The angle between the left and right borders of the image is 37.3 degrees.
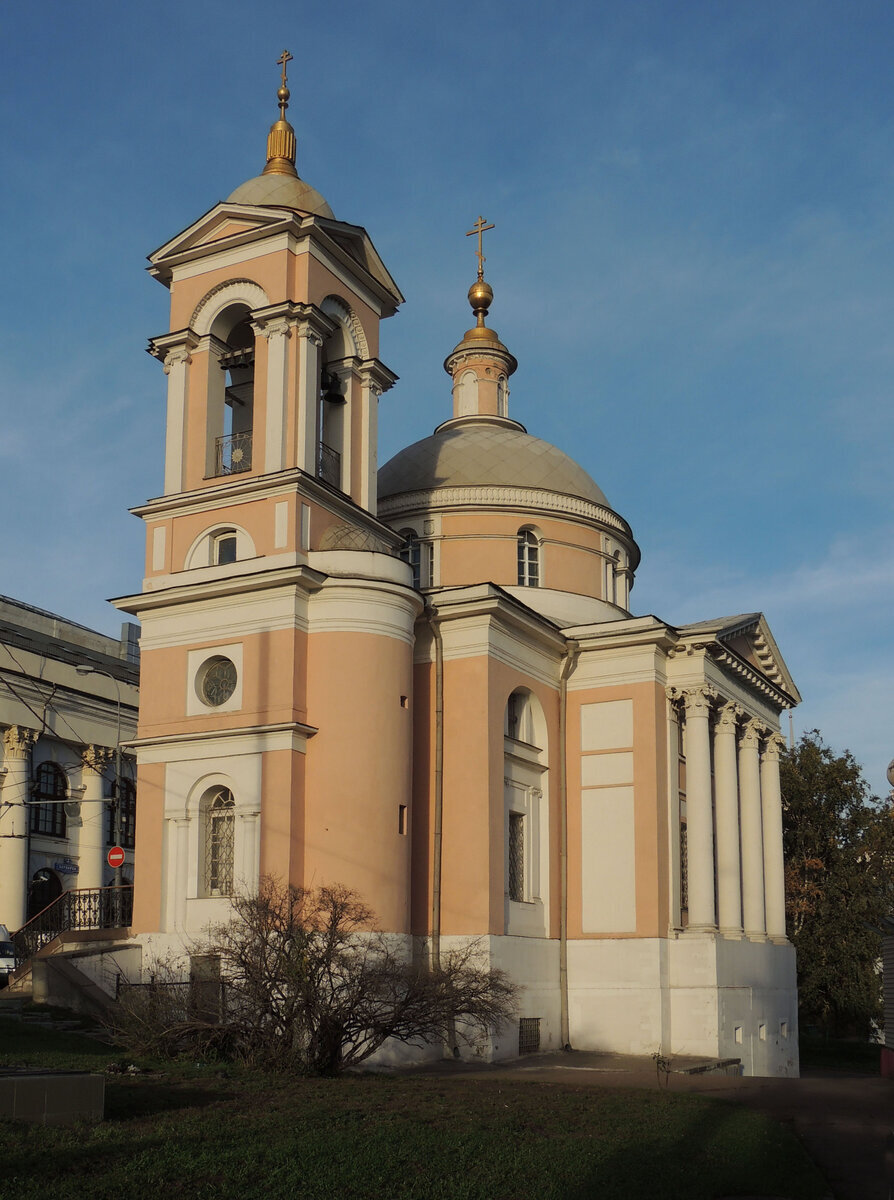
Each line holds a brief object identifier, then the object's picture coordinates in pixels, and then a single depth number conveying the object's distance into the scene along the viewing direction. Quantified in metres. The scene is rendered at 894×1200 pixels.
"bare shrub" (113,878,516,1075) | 16.03
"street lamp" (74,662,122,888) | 37.22
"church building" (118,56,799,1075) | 22.89
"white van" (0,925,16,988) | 27.40
